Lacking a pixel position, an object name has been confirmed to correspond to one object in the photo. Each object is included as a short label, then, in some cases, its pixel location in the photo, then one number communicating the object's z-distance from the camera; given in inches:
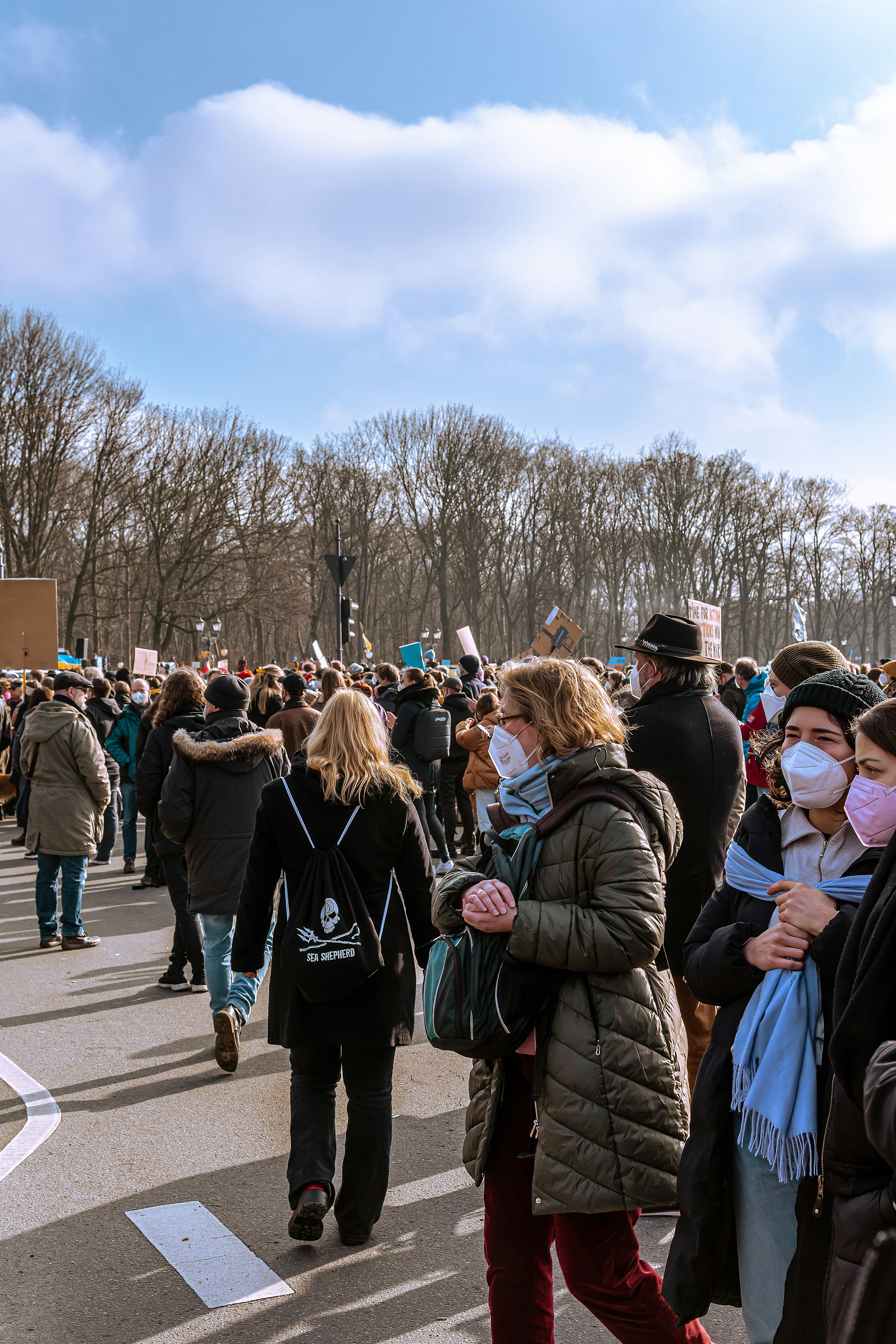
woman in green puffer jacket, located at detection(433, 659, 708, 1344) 94.1
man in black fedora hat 158.2
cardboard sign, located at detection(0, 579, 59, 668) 553.0
